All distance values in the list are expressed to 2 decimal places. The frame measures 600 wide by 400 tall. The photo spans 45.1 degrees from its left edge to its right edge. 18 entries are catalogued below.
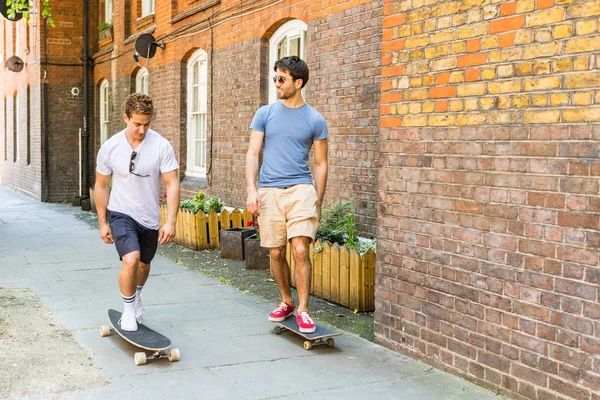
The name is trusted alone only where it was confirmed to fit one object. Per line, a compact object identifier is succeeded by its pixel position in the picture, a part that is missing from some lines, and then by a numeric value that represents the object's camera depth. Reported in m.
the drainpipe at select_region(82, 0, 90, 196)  20.20
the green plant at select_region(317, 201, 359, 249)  7.45
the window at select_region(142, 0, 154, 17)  16.20
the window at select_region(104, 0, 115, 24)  19.47
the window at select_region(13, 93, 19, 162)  24.56
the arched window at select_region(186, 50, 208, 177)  13.30
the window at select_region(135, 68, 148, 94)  16.34
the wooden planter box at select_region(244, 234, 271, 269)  8.73
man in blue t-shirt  5.42
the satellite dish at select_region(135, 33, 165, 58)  14.80
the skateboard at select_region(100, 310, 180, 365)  4.79
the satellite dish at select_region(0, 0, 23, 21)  14.96
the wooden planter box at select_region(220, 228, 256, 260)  9.52
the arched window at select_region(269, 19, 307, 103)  9.88
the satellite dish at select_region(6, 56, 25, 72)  21.12
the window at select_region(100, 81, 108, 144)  20.05
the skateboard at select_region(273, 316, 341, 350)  5.20
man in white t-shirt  5.14
